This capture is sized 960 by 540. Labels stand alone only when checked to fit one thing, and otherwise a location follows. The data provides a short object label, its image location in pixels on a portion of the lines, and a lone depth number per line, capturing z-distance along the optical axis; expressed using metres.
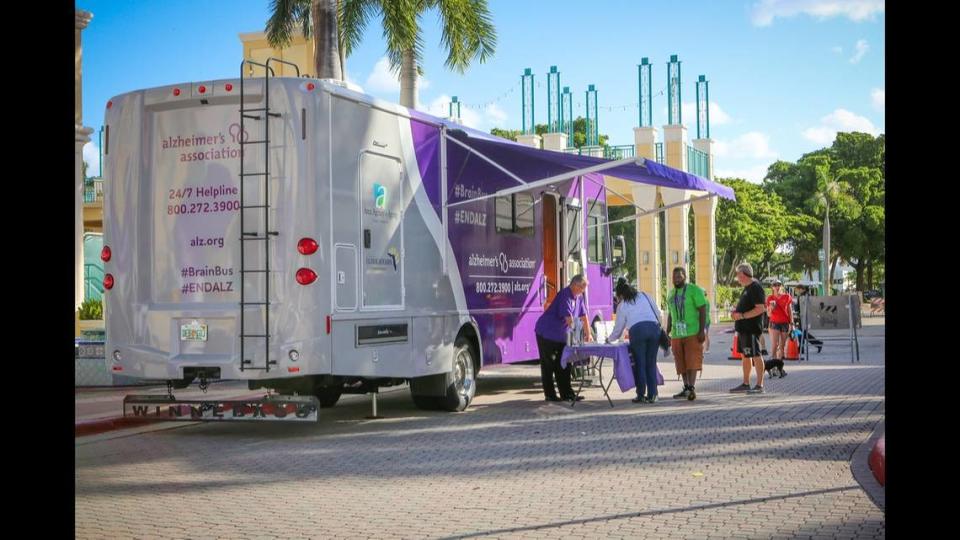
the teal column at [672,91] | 48.53
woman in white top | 14.29
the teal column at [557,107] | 54.84
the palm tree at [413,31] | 22.11
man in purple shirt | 14.34
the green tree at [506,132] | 65.71
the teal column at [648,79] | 47.59
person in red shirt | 18.95
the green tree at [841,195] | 67.19
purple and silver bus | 10.96
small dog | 18.45
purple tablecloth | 13.98
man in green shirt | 14.55
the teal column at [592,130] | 57.28
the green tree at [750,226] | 63.12
